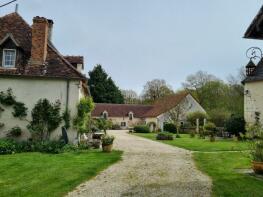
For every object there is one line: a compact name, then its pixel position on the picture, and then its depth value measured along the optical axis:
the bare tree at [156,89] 50.20
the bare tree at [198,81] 44.19
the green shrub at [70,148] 11.97
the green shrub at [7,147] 11.49
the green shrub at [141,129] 33.20
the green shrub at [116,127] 42.91
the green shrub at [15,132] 12.85
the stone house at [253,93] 18.63
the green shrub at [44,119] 12.96
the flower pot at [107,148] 11.95
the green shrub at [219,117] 31.56
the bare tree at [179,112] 32.02
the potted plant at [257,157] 7.49
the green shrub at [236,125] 21.42
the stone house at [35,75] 13.18
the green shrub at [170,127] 32.34
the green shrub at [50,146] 11.75
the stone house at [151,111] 35.53
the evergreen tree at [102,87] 50.51
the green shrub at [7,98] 12.98
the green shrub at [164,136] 20.54
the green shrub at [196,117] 32.90
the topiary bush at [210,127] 23.78
